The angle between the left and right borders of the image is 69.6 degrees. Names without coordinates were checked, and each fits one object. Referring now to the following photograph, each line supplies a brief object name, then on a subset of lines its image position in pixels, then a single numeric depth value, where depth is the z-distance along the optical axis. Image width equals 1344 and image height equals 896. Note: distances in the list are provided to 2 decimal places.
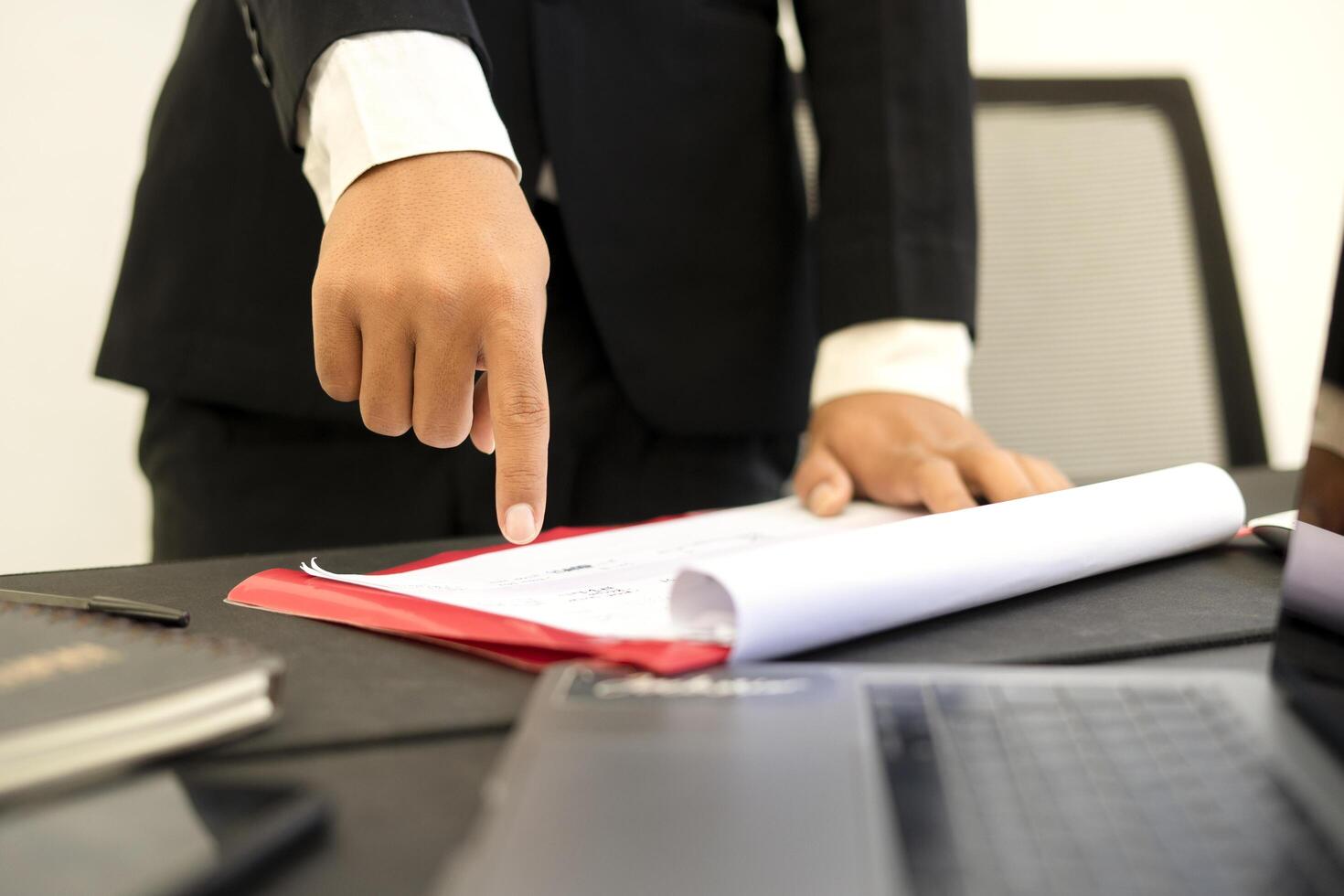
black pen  0.40
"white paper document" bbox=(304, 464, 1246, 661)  0.34
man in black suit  0.76
